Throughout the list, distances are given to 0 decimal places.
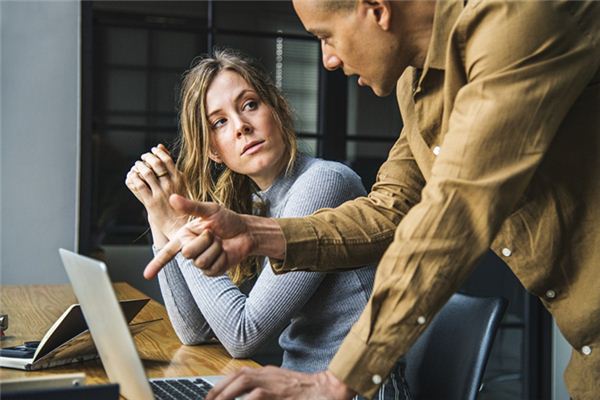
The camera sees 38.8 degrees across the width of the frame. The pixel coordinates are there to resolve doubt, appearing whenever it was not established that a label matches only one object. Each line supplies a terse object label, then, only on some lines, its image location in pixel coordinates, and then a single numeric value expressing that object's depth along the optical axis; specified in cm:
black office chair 166
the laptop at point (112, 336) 105
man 104
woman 177
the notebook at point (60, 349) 154
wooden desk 158
